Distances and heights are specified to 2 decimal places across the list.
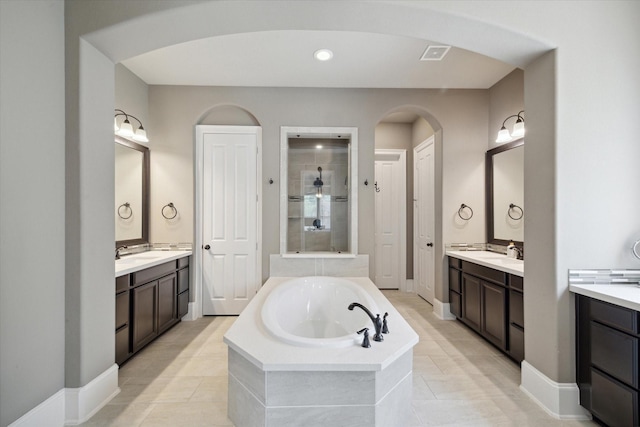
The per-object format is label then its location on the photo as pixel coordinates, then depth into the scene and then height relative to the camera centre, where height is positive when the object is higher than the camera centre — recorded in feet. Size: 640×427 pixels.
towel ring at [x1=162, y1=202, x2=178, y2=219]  11.18 +0.25
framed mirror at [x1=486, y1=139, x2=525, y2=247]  9.80 +0.73
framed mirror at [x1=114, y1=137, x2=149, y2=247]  9.75 +0.80
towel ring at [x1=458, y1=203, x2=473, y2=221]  11.50 +0.04
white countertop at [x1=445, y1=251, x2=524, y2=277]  7.82 -1.49
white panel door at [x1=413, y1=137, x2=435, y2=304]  12.75 -0.23
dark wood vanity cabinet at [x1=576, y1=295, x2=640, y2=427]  4.75 -2.67
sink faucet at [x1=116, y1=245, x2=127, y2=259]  9.27 -1.15
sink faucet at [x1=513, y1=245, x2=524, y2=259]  9.34 -1.30
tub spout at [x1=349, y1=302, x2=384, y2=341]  5.36 -2.15
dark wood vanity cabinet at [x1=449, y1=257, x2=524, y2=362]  7.73 -2.84
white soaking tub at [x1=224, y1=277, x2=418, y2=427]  4.64 -2.75
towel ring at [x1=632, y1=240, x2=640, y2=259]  5.89 -0.73
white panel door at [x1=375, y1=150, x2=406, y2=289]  15.64 -0.18
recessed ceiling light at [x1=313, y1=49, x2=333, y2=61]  8.77 +5.00
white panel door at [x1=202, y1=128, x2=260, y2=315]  11.49 -0.03
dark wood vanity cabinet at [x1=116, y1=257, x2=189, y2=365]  7.56 -2.74
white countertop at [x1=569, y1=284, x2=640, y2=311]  4.81 -1.47
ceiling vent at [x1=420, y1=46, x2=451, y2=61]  8.45 +4.93
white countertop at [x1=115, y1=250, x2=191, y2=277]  7.68 -1.44
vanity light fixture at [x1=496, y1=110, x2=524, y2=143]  9.46 +2.76
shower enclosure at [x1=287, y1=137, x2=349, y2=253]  11.56 +0.78
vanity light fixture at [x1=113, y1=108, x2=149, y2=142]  9.36 +2.86
